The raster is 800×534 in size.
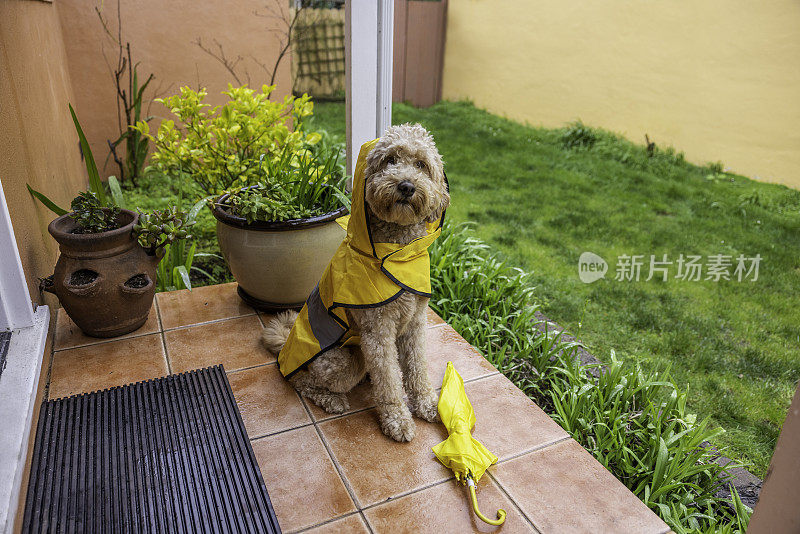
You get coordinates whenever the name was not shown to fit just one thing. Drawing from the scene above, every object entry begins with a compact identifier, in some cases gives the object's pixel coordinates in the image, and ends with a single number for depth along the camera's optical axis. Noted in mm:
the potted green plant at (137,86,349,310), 2852
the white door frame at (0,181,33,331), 2170
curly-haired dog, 1890
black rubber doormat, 1705
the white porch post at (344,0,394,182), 2867
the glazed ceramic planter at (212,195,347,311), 2838
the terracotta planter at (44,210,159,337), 2510
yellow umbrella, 1959
